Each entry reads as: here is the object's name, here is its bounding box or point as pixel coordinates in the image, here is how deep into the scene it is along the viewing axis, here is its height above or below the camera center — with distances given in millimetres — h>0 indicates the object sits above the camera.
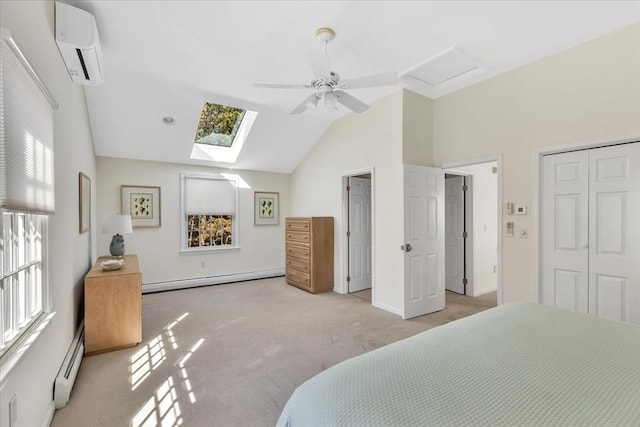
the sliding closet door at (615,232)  2520 -194
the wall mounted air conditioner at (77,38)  2266 +1378
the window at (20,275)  1455 -351
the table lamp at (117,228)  3615 -202
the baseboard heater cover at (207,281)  5043 -1293
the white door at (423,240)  3764 -392
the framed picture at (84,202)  3086 +108
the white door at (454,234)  4859 -382
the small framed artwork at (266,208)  6145 +71
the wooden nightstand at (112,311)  2775 -958
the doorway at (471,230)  4746 -311
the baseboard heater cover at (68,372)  2002 -1215
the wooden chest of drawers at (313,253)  4949 -726
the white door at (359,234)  5020 -393
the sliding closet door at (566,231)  2797 -197
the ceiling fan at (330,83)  2297 +1059
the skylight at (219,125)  4977 +1541
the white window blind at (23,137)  1237 +376
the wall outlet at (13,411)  1324 -913
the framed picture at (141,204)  4902 +130
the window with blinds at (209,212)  5445 -11
